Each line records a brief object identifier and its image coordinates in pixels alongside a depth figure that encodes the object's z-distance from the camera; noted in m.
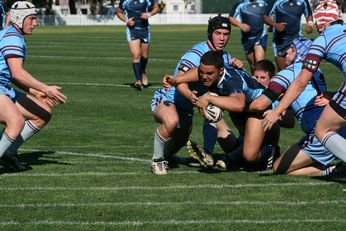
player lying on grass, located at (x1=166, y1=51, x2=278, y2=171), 17.36
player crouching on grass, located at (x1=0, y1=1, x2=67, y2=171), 17.83
